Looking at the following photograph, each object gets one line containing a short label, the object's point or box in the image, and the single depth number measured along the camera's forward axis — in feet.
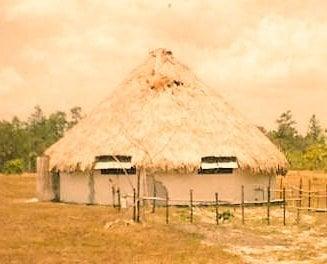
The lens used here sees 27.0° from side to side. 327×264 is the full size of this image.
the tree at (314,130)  251.46
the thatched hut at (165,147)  82.17
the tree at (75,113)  279.90
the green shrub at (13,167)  177.47
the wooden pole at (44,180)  92.07
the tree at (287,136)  214.69
